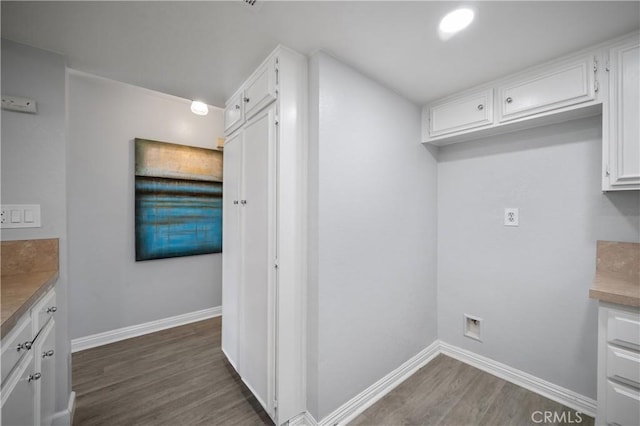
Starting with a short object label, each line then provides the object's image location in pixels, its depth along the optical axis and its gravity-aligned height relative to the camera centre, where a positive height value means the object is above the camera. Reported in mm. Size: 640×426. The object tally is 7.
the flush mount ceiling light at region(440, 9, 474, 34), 1229 +962
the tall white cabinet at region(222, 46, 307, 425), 1494 -133
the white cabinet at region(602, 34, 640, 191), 1354 +500
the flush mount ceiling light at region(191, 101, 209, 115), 2264 +937
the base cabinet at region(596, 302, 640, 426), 1132 -712
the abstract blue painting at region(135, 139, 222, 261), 2672 +125
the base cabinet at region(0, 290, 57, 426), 887 -672
